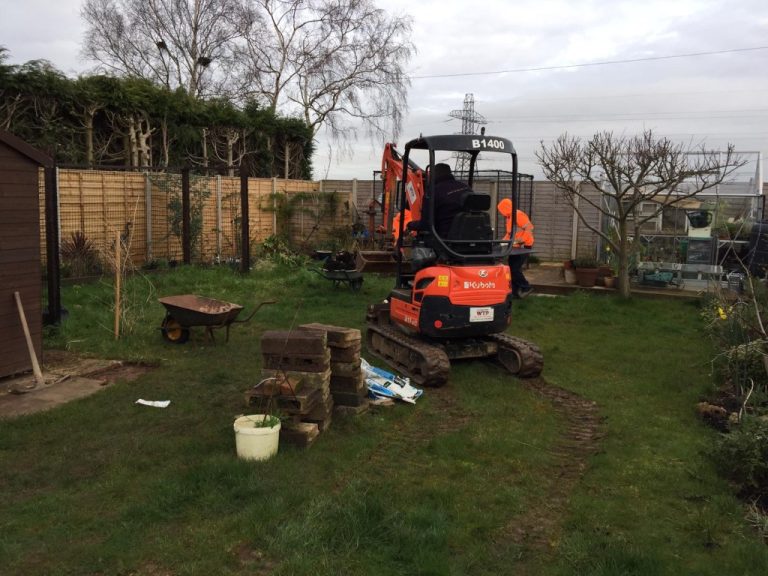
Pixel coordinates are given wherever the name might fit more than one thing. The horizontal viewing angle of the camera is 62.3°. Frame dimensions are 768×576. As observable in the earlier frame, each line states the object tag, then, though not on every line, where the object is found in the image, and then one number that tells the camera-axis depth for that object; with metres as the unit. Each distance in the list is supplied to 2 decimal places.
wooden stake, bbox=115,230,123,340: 7.60
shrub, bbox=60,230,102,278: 11.36
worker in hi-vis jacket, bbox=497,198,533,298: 10.57
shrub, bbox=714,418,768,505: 4.03
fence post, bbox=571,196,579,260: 16.02
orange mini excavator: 6.54
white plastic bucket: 4.40
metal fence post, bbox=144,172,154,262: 13.72
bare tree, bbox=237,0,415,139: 27.19
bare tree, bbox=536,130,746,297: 10.20
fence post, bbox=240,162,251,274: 13.12
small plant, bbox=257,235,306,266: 15.20
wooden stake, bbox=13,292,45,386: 6.12
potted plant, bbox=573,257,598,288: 12.18
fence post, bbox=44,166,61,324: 7.66
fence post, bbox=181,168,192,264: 12.96
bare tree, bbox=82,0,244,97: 27.48
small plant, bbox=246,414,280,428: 4.50
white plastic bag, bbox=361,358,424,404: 5.92
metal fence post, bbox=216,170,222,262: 15.39
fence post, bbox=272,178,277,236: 17.67
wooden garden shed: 6.21
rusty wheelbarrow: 7.45
